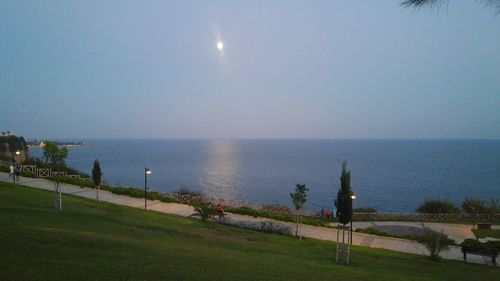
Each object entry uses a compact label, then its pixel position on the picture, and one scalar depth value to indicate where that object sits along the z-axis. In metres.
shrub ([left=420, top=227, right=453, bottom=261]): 16.12
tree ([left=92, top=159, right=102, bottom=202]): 23.12
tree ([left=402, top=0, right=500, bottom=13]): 4.92
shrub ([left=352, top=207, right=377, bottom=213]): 33.72
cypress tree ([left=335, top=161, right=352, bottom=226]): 14.69
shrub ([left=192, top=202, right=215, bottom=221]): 20.69
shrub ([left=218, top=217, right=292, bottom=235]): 20.36
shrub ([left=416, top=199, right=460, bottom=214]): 34.10
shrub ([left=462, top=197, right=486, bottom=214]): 33.74
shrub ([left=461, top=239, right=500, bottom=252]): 16.86
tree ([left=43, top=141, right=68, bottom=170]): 24.90
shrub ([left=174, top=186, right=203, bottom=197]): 37.76
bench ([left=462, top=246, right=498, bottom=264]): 16.58
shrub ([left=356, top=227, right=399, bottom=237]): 22.61
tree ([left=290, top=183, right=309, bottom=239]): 19.89
